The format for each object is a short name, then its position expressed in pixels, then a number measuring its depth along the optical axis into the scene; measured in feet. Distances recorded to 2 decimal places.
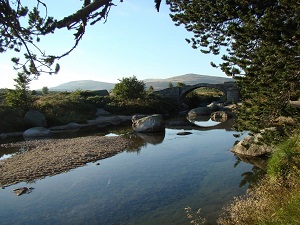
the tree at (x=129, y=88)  165.07
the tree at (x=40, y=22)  17.90
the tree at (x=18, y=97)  111.75
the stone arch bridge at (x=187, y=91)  210.18
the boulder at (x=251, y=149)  50.60
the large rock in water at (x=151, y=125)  91.76
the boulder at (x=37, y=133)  90.38
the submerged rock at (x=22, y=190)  37.86
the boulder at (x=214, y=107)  161.11
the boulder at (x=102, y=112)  139.35
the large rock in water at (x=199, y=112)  144.62
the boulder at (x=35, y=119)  104.53
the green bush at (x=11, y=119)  99.19
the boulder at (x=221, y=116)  124.98
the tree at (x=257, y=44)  25.86
